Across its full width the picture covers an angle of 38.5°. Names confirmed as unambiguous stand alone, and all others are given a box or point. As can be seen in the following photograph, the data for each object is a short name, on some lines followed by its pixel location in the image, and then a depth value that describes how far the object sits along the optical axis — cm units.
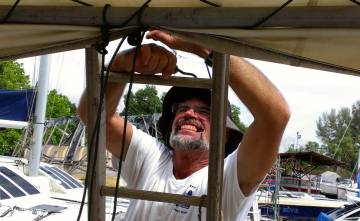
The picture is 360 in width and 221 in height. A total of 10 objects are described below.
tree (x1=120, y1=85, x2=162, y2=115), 2755
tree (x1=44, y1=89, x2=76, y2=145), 4137
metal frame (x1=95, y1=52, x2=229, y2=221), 194
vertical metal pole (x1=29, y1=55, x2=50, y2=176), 856
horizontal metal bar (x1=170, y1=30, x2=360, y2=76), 167
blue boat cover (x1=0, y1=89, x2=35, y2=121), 1041
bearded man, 201
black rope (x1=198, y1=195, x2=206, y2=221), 199
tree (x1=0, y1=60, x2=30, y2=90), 3244
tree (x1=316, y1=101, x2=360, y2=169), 6856
